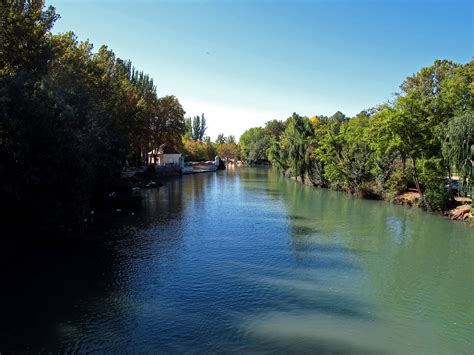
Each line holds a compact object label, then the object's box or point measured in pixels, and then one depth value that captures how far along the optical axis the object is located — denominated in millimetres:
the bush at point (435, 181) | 34656
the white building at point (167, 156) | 89938
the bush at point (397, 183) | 42228
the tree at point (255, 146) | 140250
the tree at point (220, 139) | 191012
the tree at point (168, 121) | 72500
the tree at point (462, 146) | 29406
